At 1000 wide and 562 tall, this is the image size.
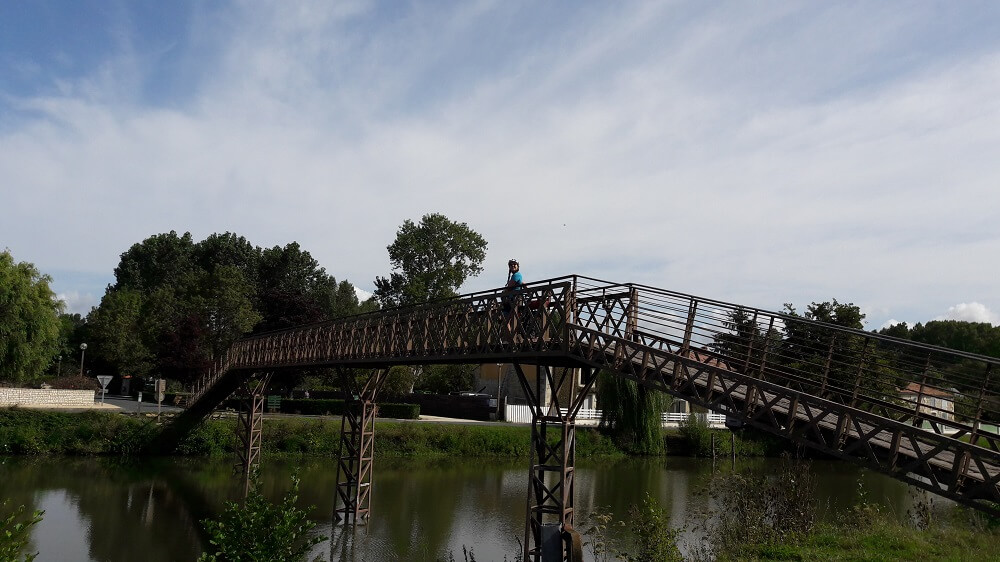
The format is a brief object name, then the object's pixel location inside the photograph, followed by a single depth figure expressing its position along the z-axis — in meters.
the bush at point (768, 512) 13.41
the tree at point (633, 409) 39.50
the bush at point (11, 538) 5.73
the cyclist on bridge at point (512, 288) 15.19
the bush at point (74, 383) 47.16
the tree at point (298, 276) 71.75
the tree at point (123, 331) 51.78
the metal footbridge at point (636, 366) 9.70
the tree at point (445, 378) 54.47
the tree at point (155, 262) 76.69
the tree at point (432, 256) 52.41
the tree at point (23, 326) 35.84
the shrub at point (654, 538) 11.30
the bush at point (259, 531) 6.95
